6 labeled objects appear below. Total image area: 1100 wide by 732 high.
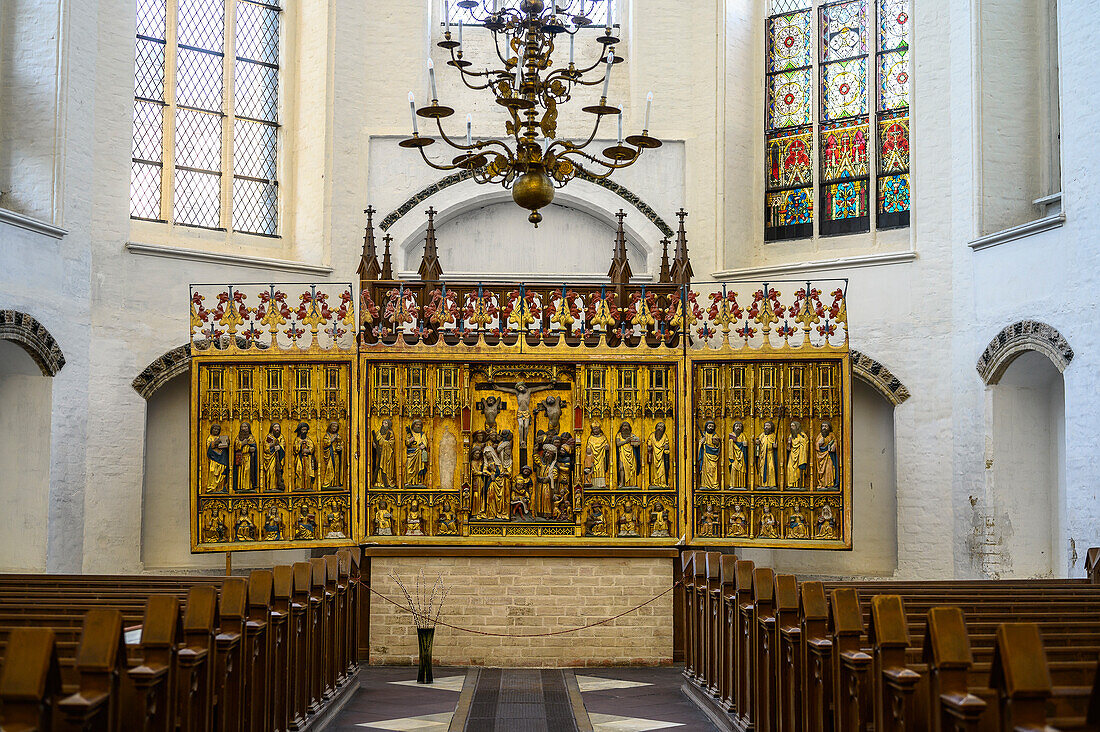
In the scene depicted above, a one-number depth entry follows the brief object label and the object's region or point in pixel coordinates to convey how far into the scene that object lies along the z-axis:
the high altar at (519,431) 12.09
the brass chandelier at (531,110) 8.83
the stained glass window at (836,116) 15.74
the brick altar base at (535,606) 12.10
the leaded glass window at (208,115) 15.44
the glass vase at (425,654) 11.09
